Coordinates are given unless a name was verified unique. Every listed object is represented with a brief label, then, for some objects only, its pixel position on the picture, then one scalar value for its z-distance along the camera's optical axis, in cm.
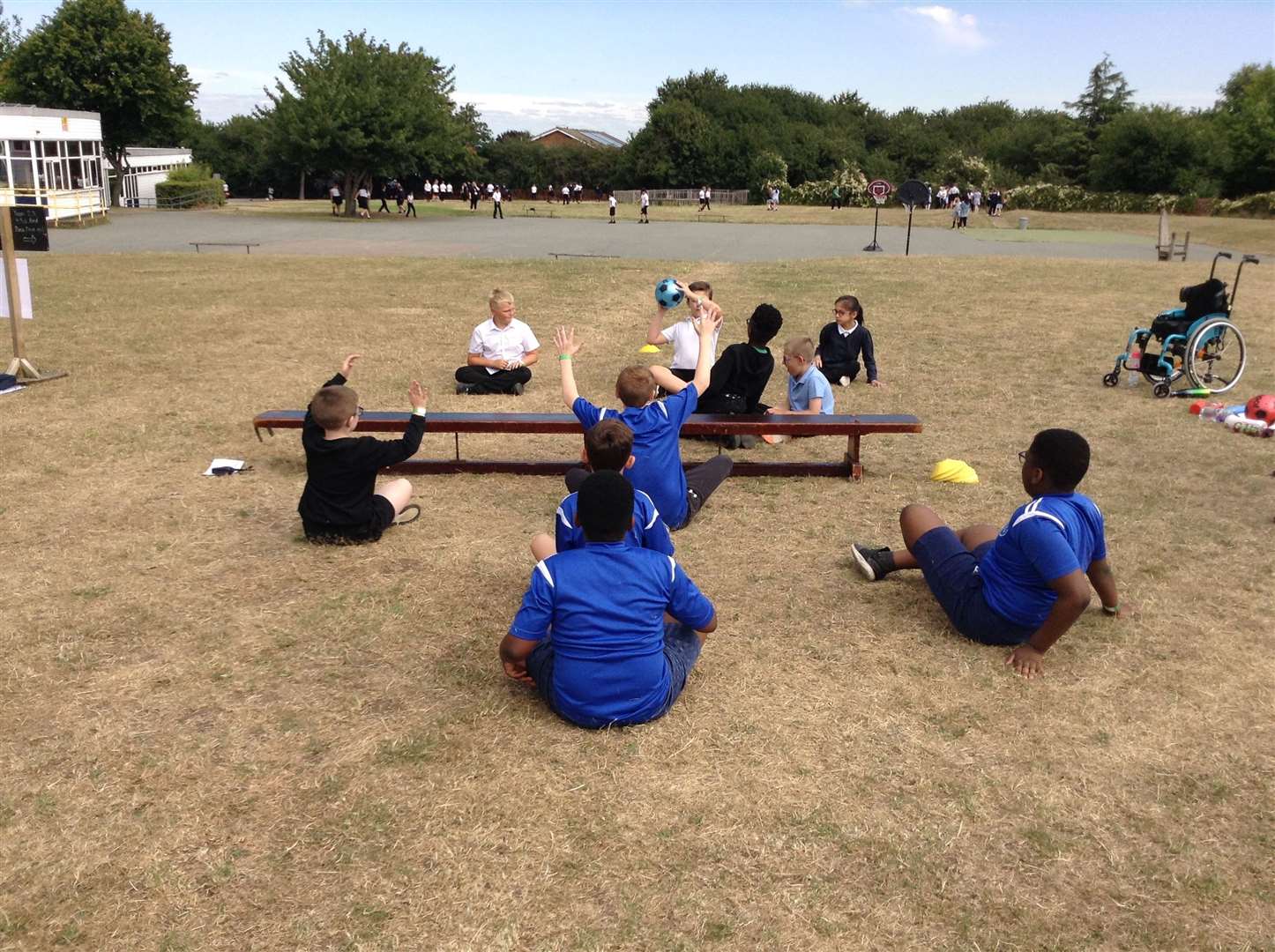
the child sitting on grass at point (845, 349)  1074
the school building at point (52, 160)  3662
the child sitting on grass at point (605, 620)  379
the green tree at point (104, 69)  4731
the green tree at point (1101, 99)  7350
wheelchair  1030
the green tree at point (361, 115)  4134
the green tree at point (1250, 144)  5575
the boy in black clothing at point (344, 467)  570
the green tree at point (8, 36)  7375
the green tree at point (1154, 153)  5706
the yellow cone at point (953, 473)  761
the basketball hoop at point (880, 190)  2976
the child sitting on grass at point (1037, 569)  437
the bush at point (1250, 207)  4719
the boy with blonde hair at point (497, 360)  1029
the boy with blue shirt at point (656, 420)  564
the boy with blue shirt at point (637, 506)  434
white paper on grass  756
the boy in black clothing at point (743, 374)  800
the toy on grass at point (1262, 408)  880
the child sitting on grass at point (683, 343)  889
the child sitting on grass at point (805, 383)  805
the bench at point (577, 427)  738
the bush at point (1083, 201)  5122
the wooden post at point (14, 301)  983
